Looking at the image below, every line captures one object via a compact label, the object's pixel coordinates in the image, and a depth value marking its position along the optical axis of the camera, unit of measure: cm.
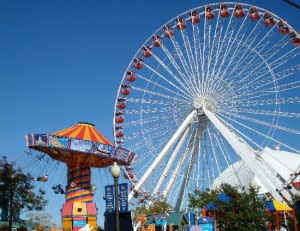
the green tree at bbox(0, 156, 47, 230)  3297
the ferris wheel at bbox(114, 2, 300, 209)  3288
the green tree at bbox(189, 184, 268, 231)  2708
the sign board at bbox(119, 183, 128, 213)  1982
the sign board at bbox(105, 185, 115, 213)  1909
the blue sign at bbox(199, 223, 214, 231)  2726
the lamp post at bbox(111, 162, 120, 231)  1316
